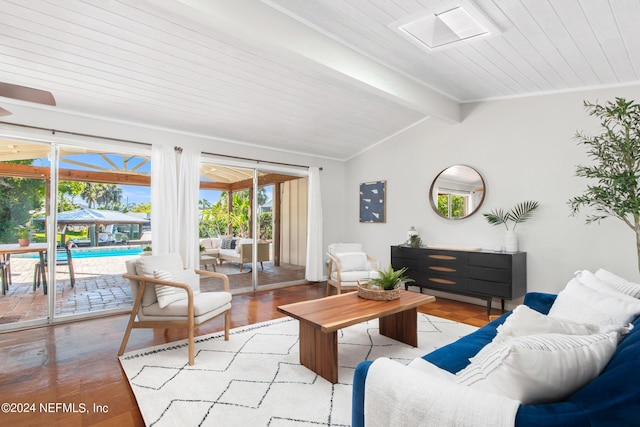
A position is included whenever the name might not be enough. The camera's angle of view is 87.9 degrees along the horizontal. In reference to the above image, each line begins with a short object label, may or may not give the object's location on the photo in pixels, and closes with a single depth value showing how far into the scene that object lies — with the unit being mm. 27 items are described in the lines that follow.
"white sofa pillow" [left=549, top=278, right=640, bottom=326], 1600
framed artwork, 5789
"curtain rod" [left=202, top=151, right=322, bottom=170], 5019
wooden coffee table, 2426
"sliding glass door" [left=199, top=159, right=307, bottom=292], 5176
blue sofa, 813
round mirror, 4617
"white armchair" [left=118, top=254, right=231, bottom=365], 2807
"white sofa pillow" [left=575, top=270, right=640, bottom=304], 1765
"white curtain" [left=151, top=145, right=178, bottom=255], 4281
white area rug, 2006
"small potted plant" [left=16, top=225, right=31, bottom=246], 3641
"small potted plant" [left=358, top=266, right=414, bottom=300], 3018
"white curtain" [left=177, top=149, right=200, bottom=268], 4539
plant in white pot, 4113
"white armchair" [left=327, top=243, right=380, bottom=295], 4543
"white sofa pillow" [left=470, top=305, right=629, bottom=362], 1275
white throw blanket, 912
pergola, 3607
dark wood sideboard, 3912
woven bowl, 3012
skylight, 2449
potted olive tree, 2664
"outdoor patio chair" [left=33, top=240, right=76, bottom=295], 3748
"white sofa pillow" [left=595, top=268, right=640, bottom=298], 2008
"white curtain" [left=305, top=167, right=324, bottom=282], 5941
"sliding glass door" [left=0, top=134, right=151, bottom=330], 3605
